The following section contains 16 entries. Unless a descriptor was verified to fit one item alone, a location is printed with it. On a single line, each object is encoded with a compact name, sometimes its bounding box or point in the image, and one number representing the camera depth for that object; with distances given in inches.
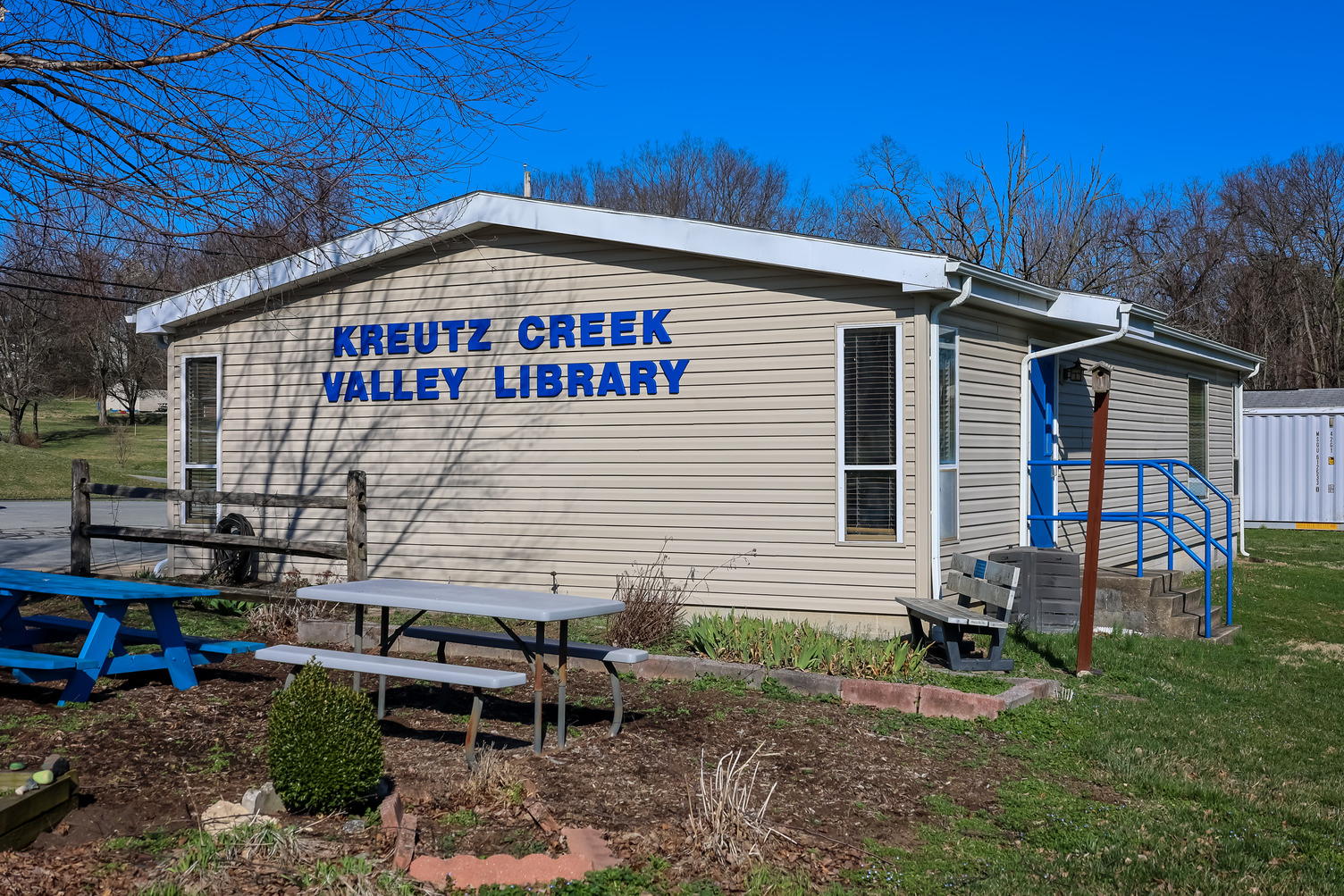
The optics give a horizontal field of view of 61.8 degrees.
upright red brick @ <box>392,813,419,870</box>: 162.9
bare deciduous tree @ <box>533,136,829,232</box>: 1614.2
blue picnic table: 253.2
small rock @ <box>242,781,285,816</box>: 182.1
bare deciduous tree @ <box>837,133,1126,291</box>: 1200.2
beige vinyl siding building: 380.5
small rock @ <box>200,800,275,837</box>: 175.9
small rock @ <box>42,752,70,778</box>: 181.6
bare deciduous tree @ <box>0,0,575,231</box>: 262.4
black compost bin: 398.3
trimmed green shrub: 179.6
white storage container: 913.5
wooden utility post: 309.6
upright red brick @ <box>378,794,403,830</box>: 177.2
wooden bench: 305.1
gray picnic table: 224.1
